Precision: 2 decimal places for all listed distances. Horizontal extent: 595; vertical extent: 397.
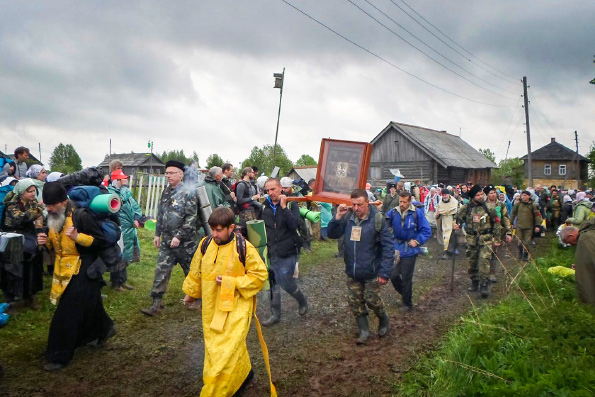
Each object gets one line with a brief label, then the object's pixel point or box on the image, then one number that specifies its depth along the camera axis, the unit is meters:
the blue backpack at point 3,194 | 5.77
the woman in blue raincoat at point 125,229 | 7.35
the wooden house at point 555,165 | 61.78
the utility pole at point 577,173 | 51.47
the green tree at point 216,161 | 37.06
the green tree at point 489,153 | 89.36
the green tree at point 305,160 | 80.81
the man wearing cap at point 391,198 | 13.09
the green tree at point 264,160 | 33.47
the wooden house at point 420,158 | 32.97
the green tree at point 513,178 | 42.28
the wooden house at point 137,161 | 74.19
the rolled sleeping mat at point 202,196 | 6.41
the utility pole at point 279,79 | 19.58
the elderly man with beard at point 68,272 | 4.43
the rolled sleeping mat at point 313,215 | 5.85
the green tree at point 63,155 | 75.00
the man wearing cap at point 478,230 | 8.27
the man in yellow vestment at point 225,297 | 3.59
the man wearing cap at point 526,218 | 12.25
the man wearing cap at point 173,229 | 6.08
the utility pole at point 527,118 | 28.00
